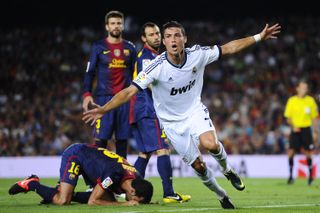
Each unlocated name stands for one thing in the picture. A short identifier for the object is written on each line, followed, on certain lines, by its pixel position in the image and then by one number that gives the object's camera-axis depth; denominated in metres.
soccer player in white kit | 17.47
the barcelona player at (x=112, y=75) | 22.56
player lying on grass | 18.73
